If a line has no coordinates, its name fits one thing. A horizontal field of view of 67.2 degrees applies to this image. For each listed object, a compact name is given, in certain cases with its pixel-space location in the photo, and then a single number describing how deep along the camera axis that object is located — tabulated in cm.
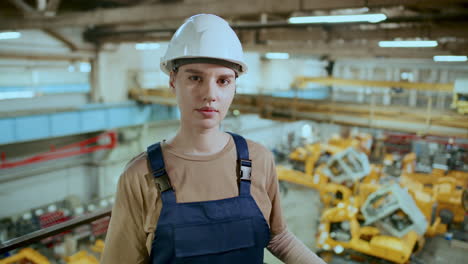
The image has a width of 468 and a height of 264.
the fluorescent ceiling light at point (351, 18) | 502
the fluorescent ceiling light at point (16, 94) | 1095
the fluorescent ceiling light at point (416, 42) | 722
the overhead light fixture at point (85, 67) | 1378
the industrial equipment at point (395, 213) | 744
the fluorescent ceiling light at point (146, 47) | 1469
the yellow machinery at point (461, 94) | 641
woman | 154
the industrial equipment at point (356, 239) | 738
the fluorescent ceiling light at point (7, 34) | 829
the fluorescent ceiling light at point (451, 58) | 952
